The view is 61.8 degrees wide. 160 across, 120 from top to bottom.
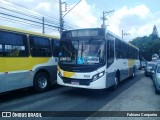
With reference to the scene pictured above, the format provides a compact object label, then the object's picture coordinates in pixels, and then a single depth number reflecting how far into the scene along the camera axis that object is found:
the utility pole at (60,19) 13.03
